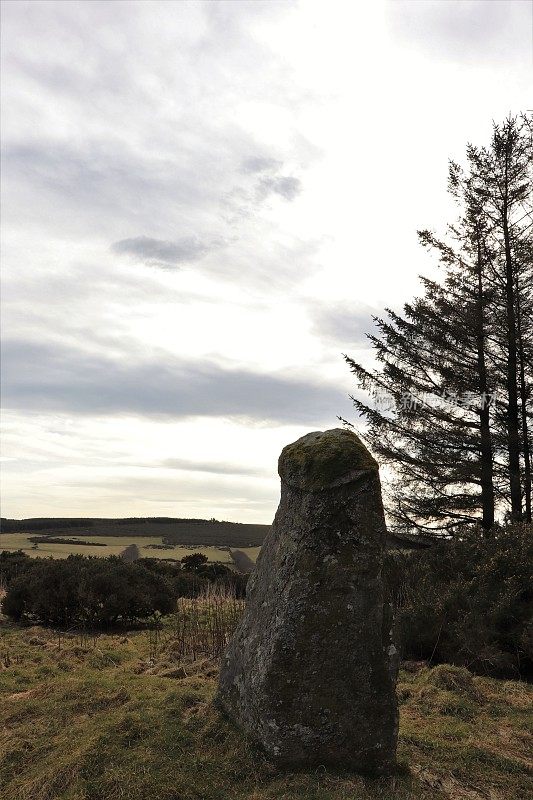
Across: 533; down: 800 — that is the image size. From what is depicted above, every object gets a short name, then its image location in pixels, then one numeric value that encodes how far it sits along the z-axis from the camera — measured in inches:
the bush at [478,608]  363.3
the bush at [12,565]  787.8
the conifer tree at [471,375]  670.5
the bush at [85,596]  535.5
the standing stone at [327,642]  191.5
